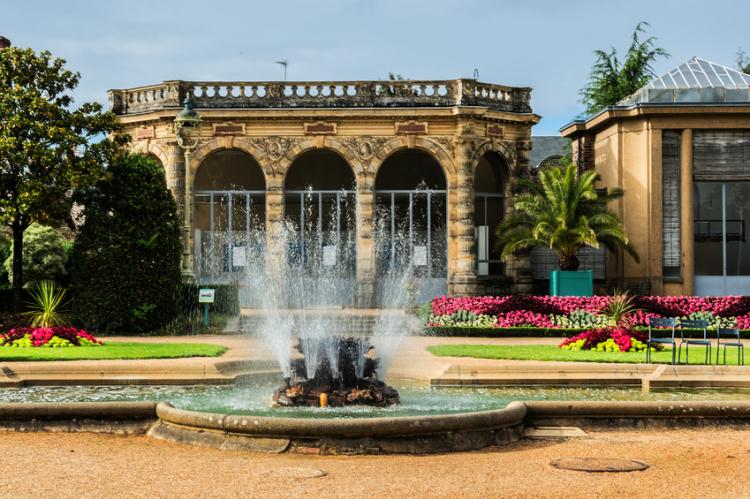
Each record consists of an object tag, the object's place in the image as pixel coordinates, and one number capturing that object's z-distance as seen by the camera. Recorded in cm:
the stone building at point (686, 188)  3531
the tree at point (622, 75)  5169
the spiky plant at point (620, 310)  2634
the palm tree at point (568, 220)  3366
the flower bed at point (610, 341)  2166
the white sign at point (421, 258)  3778
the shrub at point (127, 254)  2845
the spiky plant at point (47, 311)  2516
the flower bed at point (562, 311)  2962
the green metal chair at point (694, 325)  1908
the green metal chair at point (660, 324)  1936
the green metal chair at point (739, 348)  1888
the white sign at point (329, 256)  3762
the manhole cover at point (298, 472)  966
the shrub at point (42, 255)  3822
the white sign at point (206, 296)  2880
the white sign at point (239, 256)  3756
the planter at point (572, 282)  3431
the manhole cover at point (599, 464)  1020
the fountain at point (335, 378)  1357
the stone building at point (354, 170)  3684
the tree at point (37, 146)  2903
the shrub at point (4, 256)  3728
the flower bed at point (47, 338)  2267
